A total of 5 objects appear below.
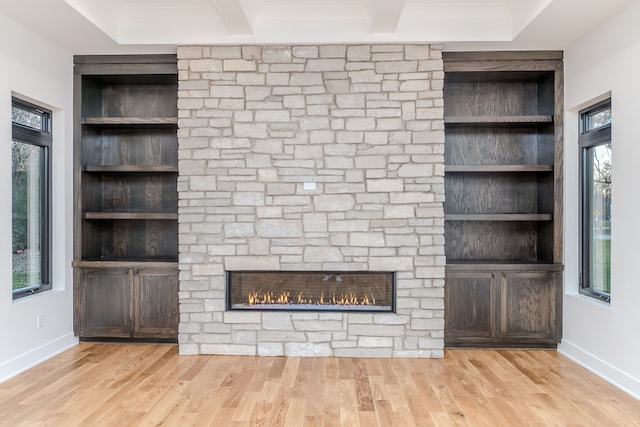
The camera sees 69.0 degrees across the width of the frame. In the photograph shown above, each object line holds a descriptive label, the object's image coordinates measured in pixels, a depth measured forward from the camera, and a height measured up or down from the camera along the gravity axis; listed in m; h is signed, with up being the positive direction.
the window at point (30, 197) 3.99 +0.14
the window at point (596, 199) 3.96 +0.10
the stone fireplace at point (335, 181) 4.27 +0.28
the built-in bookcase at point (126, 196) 4.57 +0.17
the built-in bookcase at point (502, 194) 4.46 +0.17
